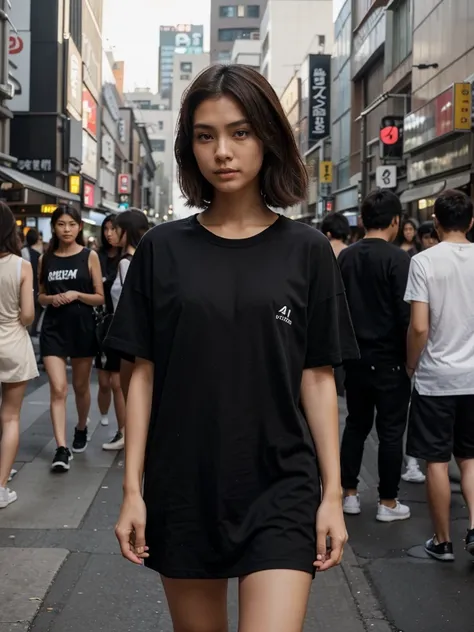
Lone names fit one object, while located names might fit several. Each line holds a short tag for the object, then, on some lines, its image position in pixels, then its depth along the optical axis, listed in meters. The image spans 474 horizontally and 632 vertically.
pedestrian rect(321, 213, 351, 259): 8.05
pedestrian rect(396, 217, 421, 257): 9.91
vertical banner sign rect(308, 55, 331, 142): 55.16
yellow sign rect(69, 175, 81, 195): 40.66
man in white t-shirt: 5.03
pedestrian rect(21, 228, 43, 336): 13.84
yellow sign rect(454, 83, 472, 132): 21.77
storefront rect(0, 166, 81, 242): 20.17
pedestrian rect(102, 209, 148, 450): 7.38
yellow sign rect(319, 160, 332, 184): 50.09
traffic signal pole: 31.14
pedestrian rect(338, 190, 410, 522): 5.73
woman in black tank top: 7.23
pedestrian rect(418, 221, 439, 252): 9.73
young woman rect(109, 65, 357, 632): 2.36
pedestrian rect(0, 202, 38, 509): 6.00
